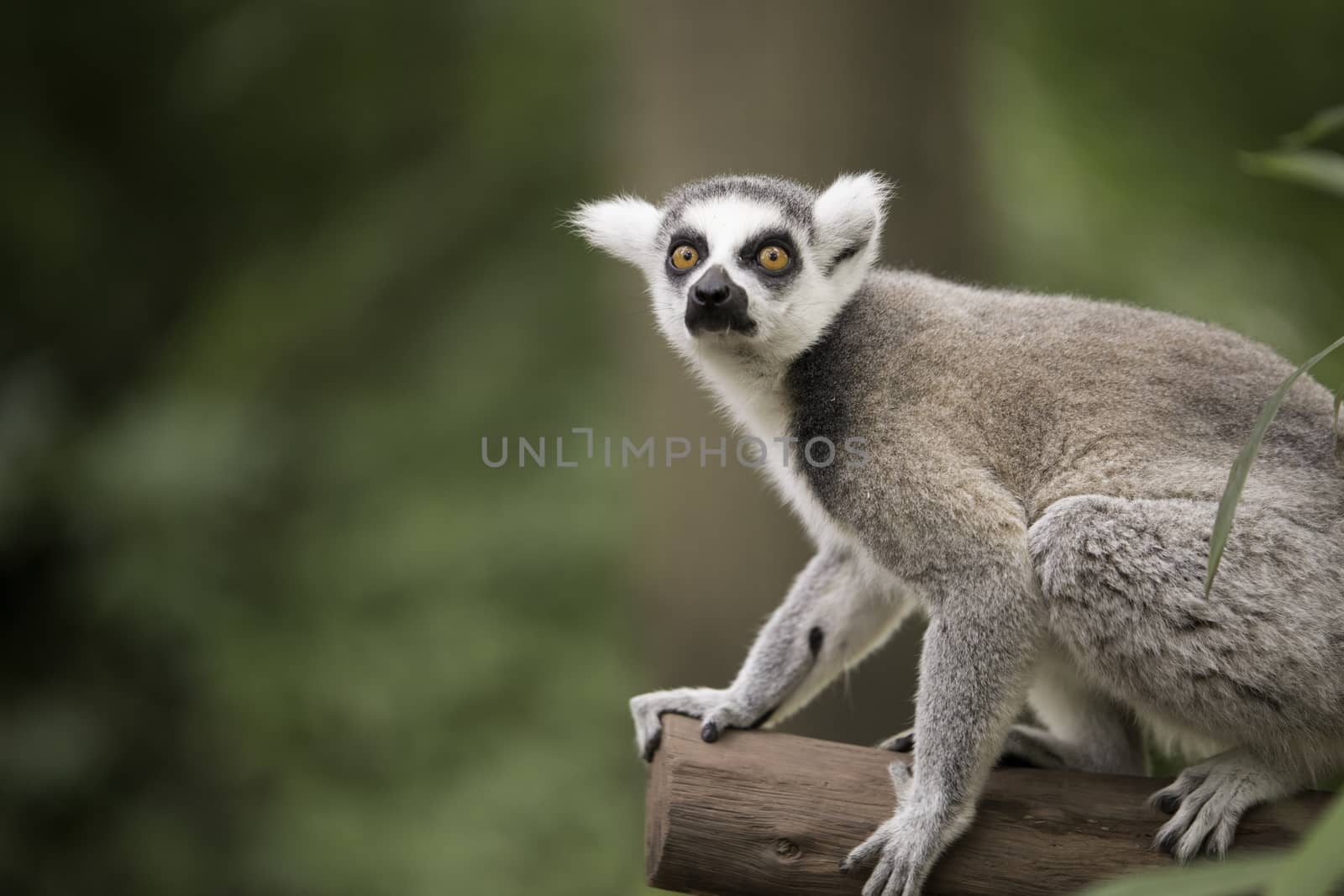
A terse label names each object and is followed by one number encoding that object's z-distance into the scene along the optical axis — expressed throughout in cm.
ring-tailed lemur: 531
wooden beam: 535
